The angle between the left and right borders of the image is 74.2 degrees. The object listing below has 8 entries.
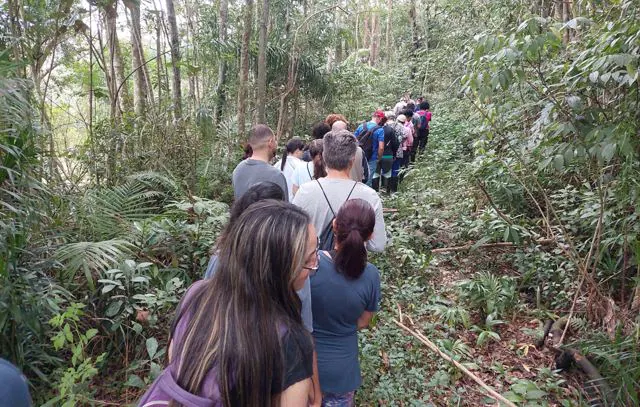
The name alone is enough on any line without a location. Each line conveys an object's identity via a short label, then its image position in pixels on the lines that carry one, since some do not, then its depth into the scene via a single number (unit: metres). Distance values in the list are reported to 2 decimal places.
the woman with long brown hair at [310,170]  3.83
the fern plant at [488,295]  3.98
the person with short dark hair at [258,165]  3.41
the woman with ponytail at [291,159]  4.29
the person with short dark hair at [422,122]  9.70
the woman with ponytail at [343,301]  1.89
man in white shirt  2.64
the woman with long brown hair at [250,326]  1.04
